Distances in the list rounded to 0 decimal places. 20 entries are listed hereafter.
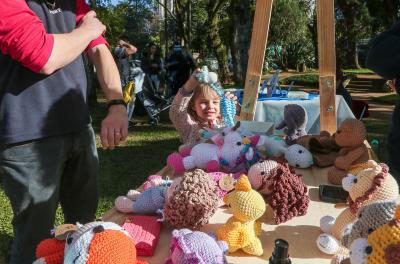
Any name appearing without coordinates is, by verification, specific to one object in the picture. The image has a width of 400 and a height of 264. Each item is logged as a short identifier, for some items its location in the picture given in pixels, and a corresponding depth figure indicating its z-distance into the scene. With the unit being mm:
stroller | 5620
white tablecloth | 2562
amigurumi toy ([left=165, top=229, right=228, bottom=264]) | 794
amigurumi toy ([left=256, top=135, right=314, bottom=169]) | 1566
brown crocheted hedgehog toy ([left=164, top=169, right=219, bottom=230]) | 978
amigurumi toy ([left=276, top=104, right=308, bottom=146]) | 1854
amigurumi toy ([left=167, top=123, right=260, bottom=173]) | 1422
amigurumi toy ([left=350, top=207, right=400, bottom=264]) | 566
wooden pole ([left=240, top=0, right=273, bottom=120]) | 1926
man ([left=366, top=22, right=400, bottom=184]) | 1153
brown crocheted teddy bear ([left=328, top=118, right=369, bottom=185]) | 1404
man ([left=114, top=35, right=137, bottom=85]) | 6175
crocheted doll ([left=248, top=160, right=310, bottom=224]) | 1086
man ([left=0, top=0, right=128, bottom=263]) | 1020
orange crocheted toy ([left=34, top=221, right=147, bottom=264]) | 688
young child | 1979
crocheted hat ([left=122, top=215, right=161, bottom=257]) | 923
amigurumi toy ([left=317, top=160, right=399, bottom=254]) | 921
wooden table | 922
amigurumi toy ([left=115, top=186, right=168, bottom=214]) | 1127
